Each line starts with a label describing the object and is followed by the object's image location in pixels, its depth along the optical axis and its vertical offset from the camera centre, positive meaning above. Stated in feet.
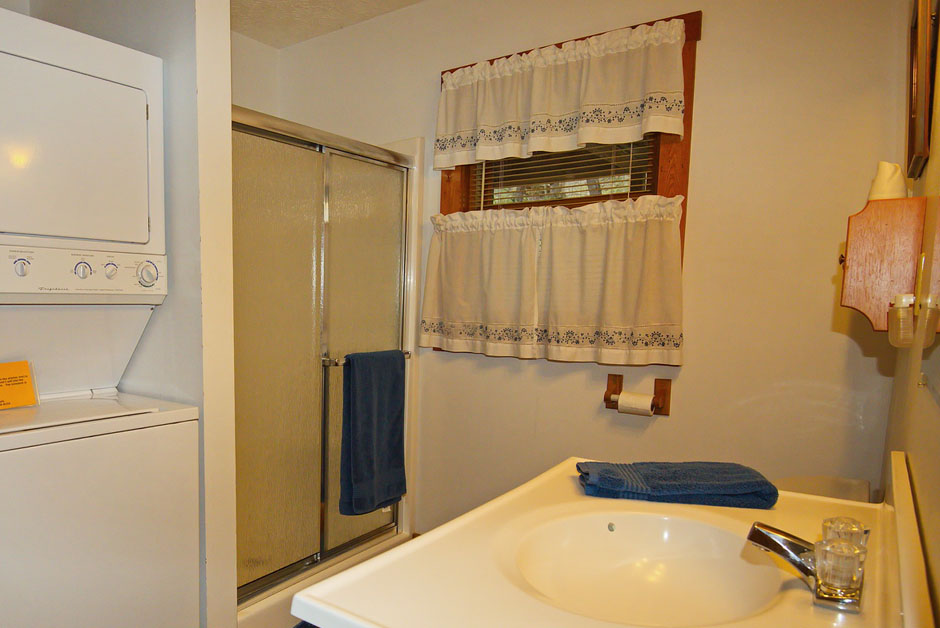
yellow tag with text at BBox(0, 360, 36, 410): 4.83 -1.07
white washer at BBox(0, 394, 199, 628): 4.11 -1.99
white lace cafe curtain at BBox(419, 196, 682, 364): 6.55 -0.07
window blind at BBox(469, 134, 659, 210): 7.16 +1.37
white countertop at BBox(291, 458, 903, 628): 2.06 -1.25
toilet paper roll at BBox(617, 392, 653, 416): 6.56 -1.45
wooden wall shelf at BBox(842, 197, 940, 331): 3.52 +0.21
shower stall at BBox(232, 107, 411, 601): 6.42 -0.57
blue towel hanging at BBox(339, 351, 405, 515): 7.43 -2.16
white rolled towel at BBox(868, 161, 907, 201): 3.85 +0.71
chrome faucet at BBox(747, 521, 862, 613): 2.15 -1.10
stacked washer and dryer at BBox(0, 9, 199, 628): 4.25 -0.70
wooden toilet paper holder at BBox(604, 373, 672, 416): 6.71 -1.36
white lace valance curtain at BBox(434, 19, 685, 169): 6.50 +2.30
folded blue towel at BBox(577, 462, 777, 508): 3.38 -1.23
